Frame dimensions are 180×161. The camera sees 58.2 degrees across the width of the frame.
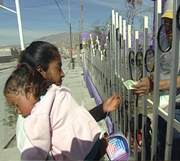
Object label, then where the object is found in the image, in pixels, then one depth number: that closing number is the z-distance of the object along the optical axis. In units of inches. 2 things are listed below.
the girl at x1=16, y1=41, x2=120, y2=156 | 48.0
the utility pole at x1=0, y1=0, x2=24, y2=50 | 233.7
